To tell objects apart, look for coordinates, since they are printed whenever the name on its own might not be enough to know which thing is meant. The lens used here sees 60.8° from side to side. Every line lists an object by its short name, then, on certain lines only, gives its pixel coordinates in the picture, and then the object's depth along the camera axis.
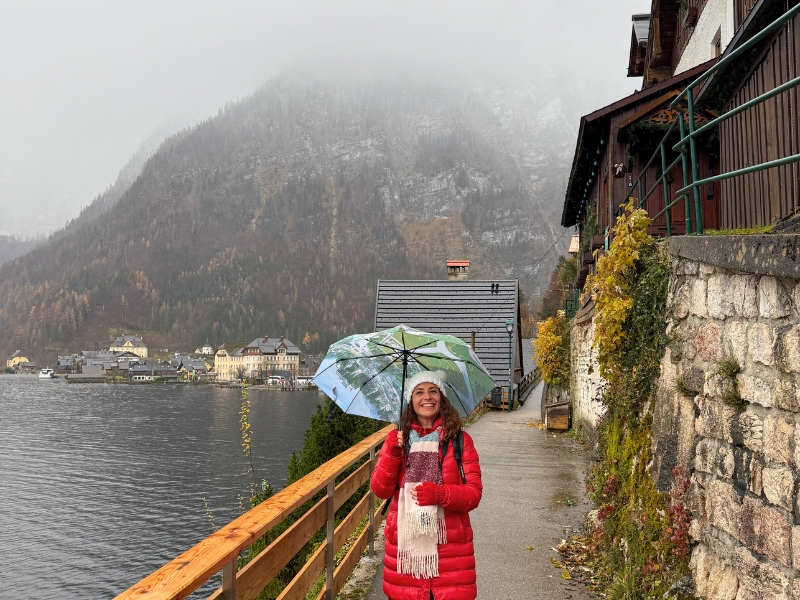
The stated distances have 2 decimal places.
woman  2.96
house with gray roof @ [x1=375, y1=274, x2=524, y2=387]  27.02
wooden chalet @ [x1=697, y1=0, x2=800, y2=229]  4.75
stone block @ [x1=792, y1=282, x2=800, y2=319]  2.80
